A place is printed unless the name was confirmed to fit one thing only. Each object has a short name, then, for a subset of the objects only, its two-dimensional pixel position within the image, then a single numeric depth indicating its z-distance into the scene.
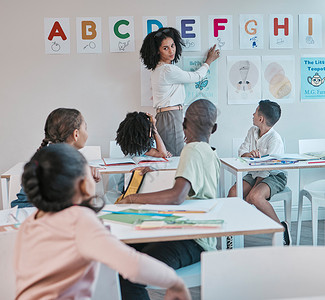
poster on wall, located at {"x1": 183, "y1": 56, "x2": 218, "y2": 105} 4.30
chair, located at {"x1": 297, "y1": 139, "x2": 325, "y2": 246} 3.45
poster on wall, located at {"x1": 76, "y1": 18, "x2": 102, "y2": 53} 4.16
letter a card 4.14
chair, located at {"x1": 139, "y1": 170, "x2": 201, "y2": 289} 2.48
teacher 3.97
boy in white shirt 3.47
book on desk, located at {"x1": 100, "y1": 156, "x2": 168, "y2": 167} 3.32
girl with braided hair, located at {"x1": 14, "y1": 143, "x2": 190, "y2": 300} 1.15
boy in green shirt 1.95
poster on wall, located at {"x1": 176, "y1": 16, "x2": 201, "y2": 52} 4.23
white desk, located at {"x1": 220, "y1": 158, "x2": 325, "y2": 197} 3.08
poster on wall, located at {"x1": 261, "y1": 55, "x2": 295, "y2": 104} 4.38
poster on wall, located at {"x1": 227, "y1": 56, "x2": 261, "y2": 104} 4.34
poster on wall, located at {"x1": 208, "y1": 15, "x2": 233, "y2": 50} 4.28
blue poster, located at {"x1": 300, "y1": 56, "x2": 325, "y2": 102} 4.43
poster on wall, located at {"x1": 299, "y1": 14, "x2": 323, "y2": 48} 4.38
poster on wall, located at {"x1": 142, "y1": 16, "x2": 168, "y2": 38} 4.20
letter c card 4.18
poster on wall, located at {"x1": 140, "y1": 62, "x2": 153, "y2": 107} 4.24
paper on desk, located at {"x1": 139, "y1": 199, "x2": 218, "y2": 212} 1.98
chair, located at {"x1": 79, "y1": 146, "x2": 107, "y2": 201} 3.87
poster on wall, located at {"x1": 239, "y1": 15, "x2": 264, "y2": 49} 4.31
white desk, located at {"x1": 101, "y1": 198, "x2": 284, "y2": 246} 1.64
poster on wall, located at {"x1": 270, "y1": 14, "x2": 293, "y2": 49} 4.35
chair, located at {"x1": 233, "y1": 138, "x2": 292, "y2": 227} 3.55
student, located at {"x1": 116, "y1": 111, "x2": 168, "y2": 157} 3.49
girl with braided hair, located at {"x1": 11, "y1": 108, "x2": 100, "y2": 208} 2.65
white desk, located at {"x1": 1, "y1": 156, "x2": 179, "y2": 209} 3.04
